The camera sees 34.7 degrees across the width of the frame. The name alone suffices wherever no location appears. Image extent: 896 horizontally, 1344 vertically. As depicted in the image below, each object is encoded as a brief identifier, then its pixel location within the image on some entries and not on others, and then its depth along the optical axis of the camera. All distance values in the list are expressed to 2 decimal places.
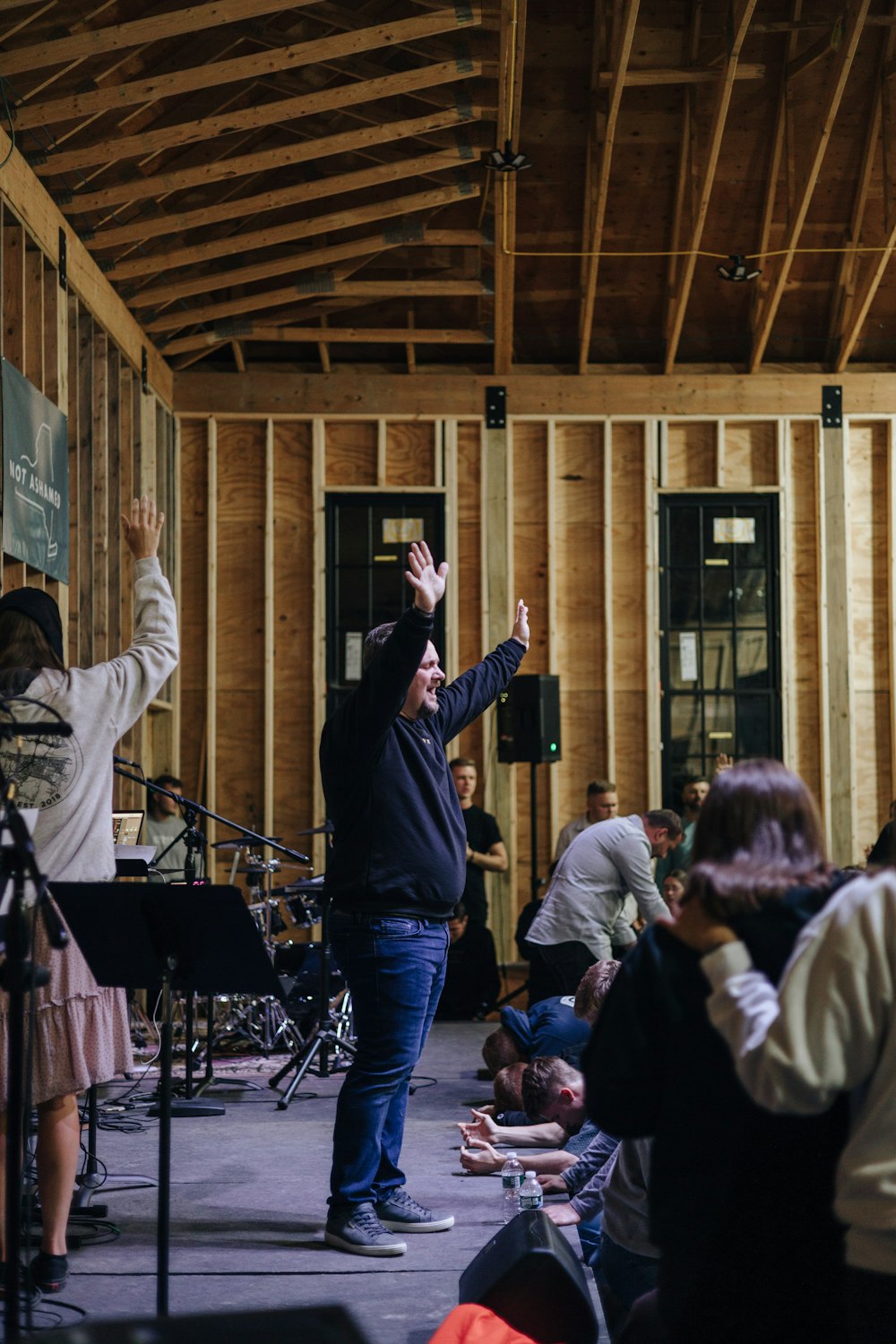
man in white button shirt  6.55
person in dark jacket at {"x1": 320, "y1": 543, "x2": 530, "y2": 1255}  3.94
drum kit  7.36
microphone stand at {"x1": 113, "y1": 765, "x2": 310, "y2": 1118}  5.64
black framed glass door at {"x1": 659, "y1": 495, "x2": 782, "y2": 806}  10.53
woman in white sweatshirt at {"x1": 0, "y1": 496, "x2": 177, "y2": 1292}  3.38
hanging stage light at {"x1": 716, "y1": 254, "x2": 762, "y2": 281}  9.87
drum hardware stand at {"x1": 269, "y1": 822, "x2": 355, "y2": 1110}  6.49
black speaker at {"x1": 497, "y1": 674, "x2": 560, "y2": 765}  9.46
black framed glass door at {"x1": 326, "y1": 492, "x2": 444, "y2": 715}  10.61
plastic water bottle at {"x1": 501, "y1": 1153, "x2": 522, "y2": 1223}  4.08
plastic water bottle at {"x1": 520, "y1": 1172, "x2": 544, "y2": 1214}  3.79
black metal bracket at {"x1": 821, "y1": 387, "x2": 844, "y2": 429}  10.72
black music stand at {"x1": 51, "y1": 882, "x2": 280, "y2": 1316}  3.01
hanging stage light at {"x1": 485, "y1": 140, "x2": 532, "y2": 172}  8.59
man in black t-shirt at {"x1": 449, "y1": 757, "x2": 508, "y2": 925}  9.41
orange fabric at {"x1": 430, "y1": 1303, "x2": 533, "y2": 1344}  2.75
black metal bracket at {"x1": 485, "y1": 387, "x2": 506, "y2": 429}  10.69
